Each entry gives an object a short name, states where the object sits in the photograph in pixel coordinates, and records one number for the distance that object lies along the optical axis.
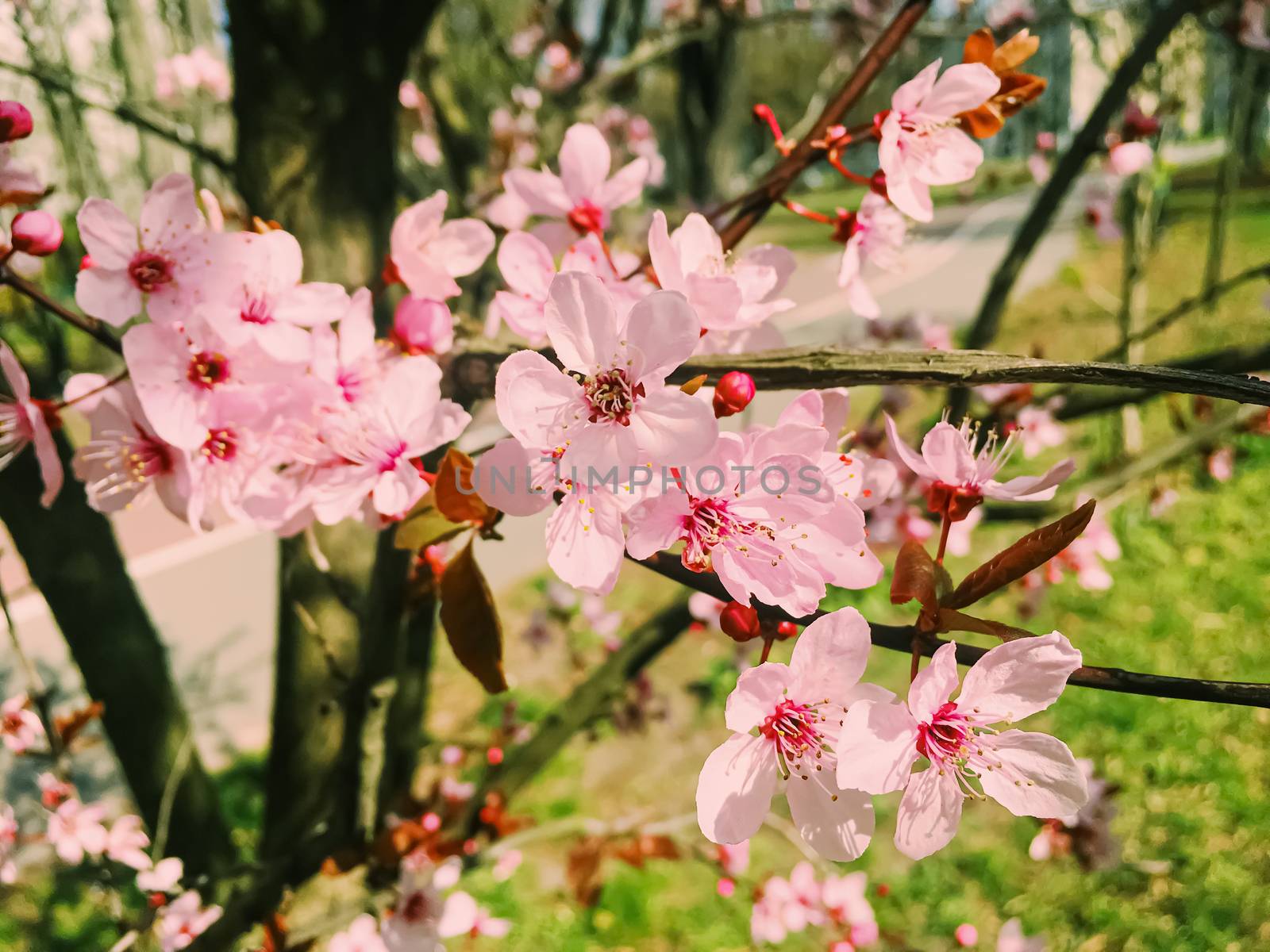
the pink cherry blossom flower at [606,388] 0.09
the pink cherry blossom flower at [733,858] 0.33
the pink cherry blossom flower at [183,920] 0.21
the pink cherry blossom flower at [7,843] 0.27
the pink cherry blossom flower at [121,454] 0.13
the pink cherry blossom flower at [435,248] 0.14
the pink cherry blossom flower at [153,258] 0.12
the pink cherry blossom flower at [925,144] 0.14
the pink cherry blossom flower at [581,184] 0.16
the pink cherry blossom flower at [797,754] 0.10
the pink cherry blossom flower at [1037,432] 0.37
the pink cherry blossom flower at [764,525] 0.10
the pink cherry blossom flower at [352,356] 0.12
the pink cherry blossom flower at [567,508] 0.10
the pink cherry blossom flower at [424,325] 0.13
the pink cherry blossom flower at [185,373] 0.11
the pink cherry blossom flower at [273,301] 0.12
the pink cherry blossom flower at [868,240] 0.15
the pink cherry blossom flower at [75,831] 0.28
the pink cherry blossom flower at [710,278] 0.11
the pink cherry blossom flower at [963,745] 0.10
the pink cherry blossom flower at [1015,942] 0.31
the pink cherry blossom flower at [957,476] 0.11
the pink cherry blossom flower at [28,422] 0.12
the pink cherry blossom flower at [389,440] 0.12
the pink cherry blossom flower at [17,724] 0.26
